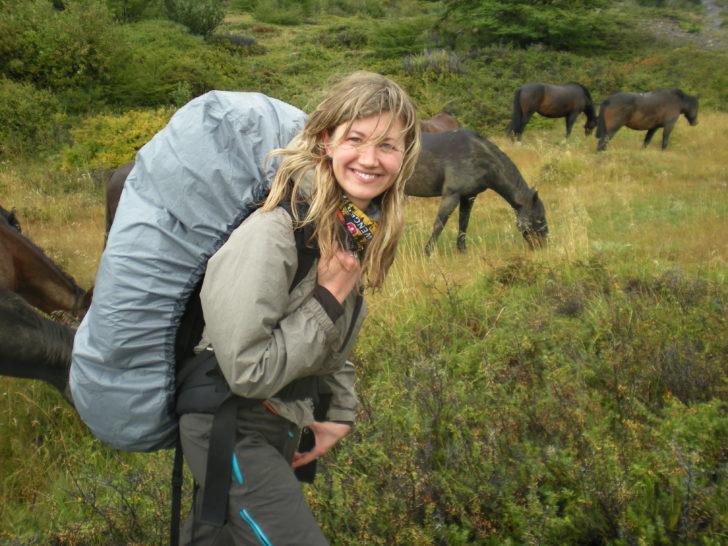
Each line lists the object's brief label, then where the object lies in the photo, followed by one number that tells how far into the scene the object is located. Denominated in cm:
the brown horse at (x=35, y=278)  393
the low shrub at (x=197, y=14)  2989
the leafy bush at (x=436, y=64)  2316
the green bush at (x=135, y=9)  3039
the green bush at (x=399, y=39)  2753
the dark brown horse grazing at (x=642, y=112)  1548
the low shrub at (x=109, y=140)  1381
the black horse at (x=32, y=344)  302
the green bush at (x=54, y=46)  1886
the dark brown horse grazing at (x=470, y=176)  776
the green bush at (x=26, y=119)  1630
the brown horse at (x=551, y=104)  1702
